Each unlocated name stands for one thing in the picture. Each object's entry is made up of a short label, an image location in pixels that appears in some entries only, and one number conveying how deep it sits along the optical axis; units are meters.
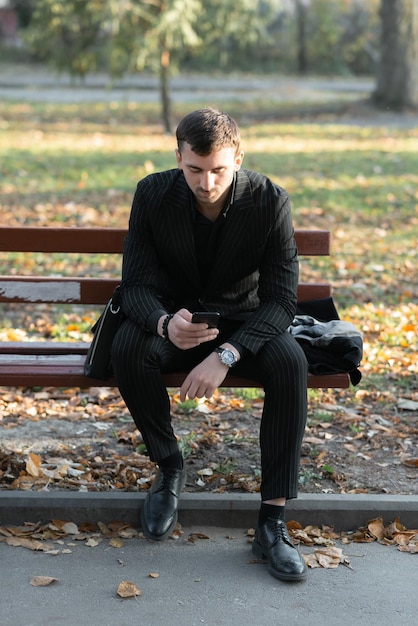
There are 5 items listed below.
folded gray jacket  6.83
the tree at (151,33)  26.02
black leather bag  6.83
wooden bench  7.75
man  6.43
